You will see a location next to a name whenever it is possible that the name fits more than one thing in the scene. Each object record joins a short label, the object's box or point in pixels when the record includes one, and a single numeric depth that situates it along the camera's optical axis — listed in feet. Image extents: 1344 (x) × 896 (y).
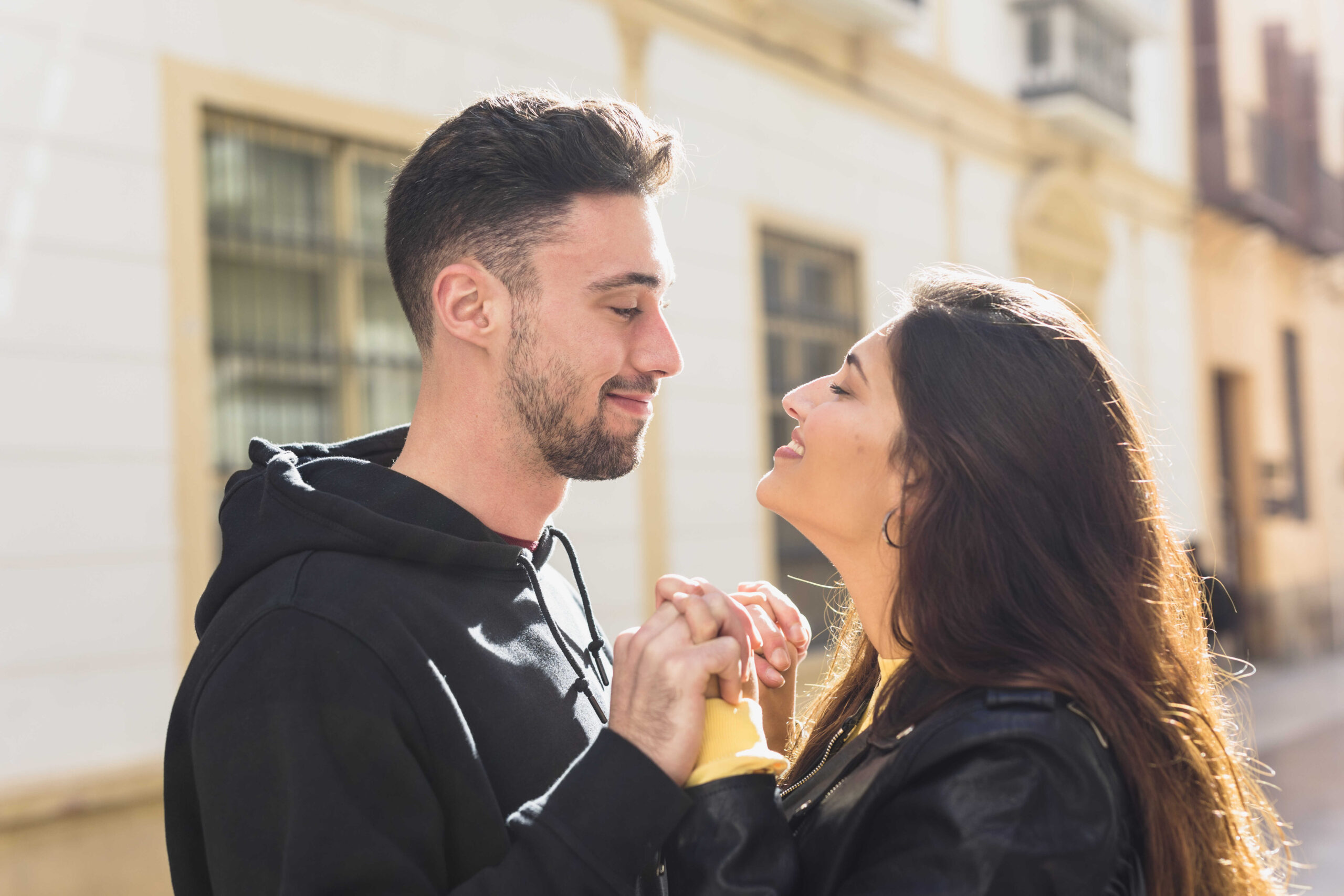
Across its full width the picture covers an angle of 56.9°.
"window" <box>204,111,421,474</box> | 14.71
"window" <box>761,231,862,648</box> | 23.93
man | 4.88
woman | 5.02
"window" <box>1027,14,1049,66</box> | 31.24
